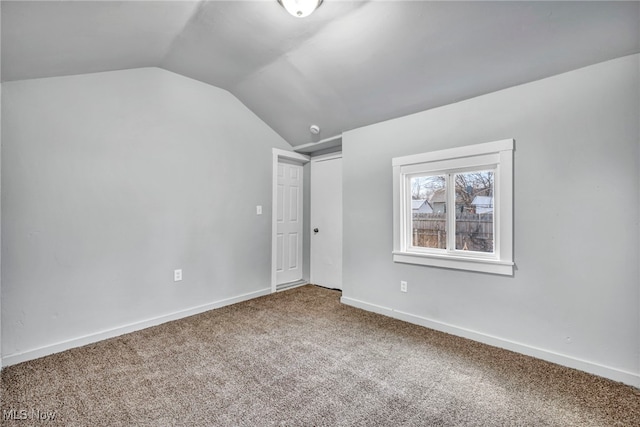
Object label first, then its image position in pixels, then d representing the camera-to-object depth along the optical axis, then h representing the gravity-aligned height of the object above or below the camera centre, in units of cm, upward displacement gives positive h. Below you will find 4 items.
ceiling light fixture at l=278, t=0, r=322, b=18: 183 +137
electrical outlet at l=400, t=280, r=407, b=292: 290 -76
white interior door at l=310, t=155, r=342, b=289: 400 -13
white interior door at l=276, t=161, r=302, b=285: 409 -15
